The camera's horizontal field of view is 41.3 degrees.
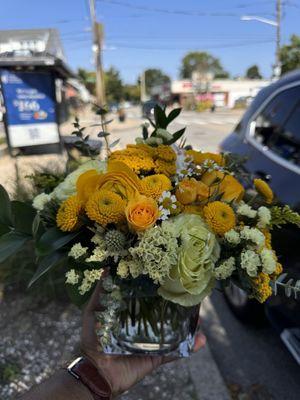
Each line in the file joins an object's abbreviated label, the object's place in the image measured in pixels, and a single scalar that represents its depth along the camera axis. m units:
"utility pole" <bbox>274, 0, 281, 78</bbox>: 30.80
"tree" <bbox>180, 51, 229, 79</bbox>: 96.75
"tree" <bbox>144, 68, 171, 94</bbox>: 96.53
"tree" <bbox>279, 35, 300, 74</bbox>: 39.12
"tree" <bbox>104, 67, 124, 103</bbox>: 65.06
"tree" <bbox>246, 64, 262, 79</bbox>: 94.38
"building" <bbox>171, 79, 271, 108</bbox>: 62.94
